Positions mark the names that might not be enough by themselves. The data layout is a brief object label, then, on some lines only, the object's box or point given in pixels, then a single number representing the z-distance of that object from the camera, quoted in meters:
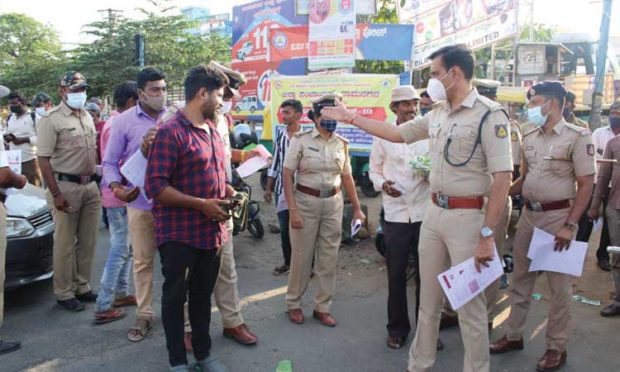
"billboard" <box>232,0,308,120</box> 10.41
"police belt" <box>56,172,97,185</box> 4.45
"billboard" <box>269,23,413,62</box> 7.65
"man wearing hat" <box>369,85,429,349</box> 3.84
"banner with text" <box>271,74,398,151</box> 7.56
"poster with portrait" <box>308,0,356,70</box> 7.83
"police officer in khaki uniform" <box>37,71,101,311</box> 4.34
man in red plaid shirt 2.88
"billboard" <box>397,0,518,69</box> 8.25
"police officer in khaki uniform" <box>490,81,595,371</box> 3.42
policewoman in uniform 4.22
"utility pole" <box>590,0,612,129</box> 10.71
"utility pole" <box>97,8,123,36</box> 21.58
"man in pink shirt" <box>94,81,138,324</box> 4.23
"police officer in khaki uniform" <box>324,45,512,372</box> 2.82
